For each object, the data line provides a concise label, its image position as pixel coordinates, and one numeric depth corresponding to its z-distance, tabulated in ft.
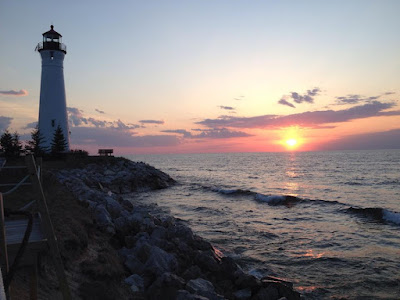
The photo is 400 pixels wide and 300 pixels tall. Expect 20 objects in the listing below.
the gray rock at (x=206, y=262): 29.04
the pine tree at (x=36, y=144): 100.43
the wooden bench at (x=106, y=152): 128.06
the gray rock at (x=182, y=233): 35.78
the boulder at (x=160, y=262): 25.04
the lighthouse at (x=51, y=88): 104.06
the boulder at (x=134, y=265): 25.91
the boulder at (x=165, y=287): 21.53
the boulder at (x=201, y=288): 22.52
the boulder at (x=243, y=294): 24.80
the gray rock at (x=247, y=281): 26.04
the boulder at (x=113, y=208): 40.19
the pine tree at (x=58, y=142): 104.06
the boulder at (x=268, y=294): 24.36
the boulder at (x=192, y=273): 26.81
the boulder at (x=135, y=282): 22.44
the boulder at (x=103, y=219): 32.48
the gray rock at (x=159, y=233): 33.91
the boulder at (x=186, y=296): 20.81
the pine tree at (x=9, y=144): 94.79
